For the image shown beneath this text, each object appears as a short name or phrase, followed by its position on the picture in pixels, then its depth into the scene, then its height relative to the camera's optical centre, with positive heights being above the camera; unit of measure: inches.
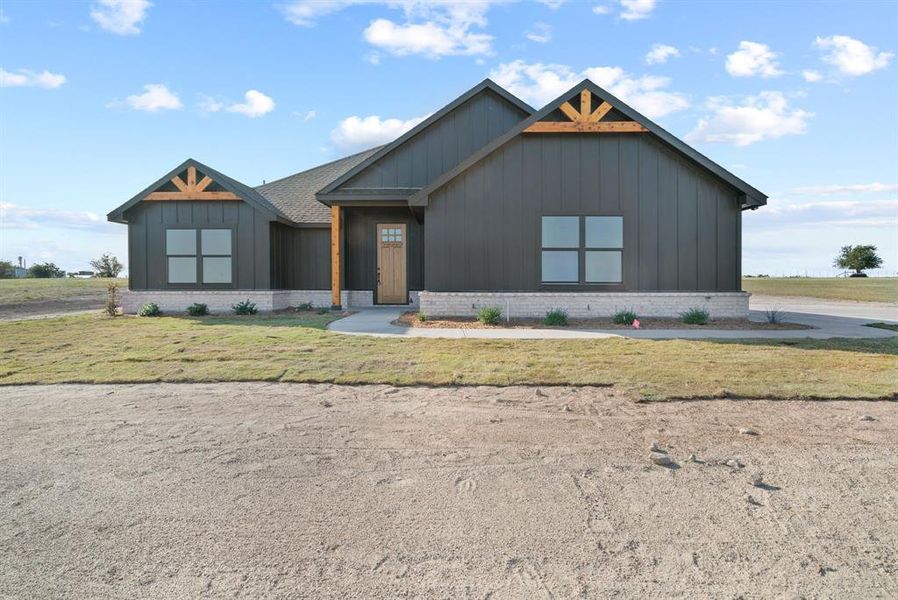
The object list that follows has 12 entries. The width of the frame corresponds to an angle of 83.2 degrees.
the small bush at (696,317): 490.6 -31.5
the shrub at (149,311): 607.2 -30.5
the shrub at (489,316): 483.8 -29.4
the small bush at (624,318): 494.9 -32.2
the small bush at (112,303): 606.2 -21.0
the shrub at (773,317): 496.6 -33.2
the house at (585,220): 517.7 +66.9
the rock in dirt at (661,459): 145.6 -50.6
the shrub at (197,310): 605.0 -29.3
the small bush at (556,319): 490.0 -32.8
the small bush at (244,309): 612.4 -28.5
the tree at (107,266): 2653.3 +105.2
